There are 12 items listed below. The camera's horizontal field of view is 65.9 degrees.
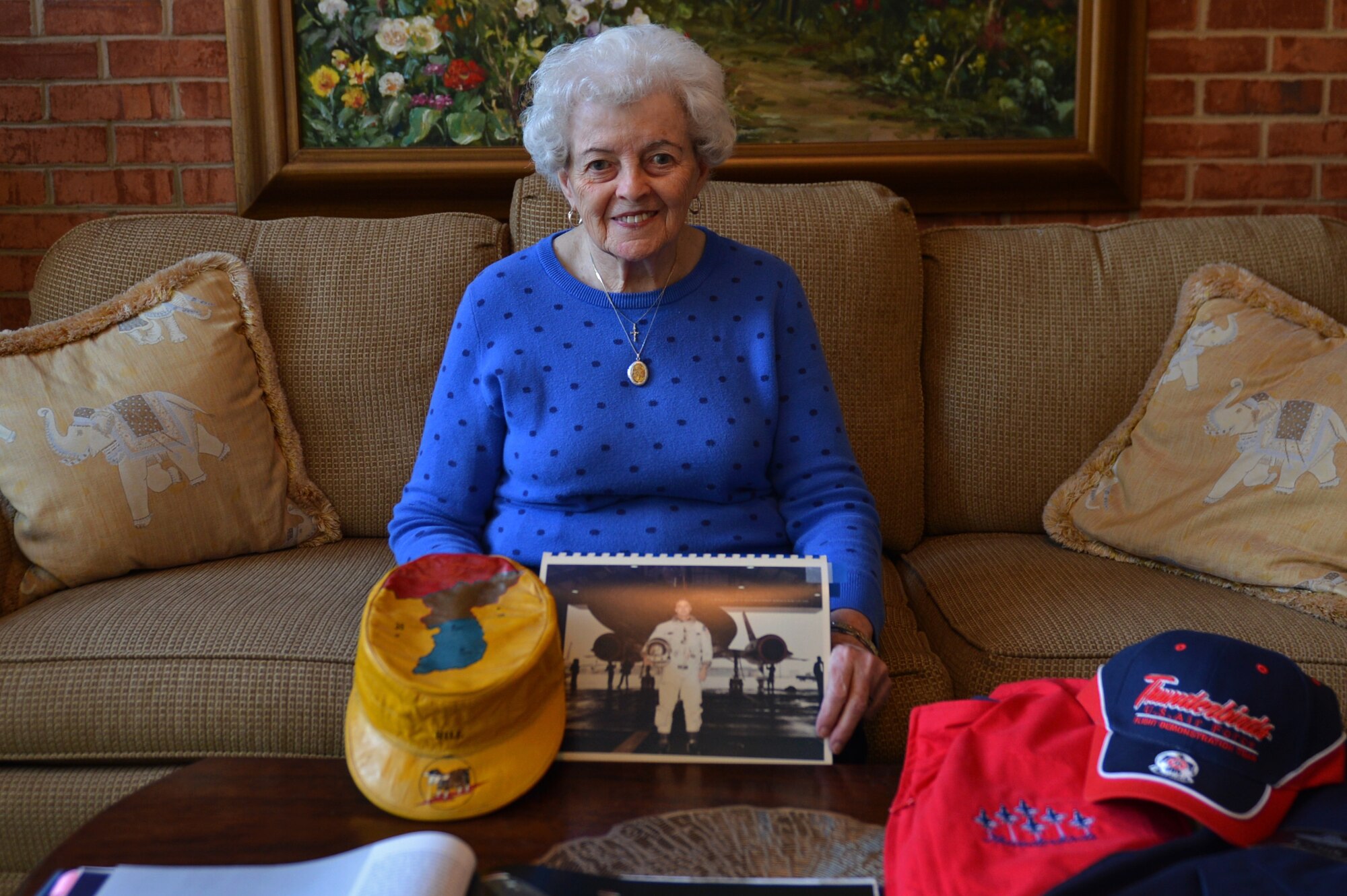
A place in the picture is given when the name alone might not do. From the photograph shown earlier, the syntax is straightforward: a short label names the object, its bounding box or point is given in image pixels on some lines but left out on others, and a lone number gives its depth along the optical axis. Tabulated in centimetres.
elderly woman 135
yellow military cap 93
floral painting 216
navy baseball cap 81
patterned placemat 83
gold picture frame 218
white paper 75
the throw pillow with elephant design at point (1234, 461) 149
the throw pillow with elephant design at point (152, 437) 152
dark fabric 72
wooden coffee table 86
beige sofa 179
